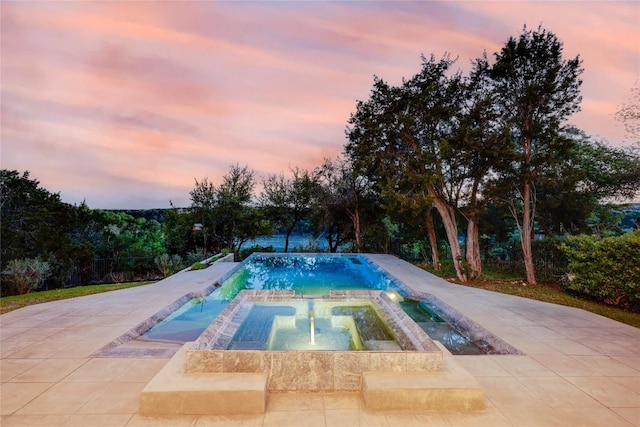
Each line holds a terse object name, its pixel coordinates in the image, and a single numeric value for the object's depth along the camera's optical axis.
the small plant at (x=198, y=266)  11.48
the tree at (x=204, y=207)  16.48
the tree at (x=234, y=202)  16.69
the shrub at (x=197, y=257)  14.19
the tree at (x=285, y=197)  18.52
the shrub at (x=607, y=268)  6.53
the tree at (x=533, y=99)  8.63
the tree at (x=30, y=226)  9.70
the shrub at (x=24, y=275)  7.97
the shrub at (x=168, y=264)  12.13
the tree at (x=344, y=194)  17.23
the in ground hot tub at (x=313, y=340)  3.28
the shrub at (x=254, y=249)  17.40
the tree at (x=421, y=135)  10.07
